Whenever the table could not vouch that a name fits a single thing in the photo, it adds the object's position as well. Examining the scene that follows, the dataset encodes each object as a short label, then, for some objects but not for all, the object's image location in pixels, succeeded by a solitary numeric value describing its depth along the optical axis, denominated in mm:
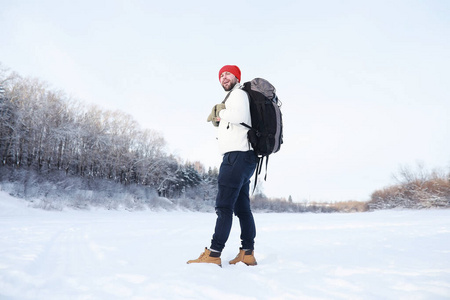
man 2184
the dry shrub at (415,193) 21062
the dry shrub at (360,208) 30773
